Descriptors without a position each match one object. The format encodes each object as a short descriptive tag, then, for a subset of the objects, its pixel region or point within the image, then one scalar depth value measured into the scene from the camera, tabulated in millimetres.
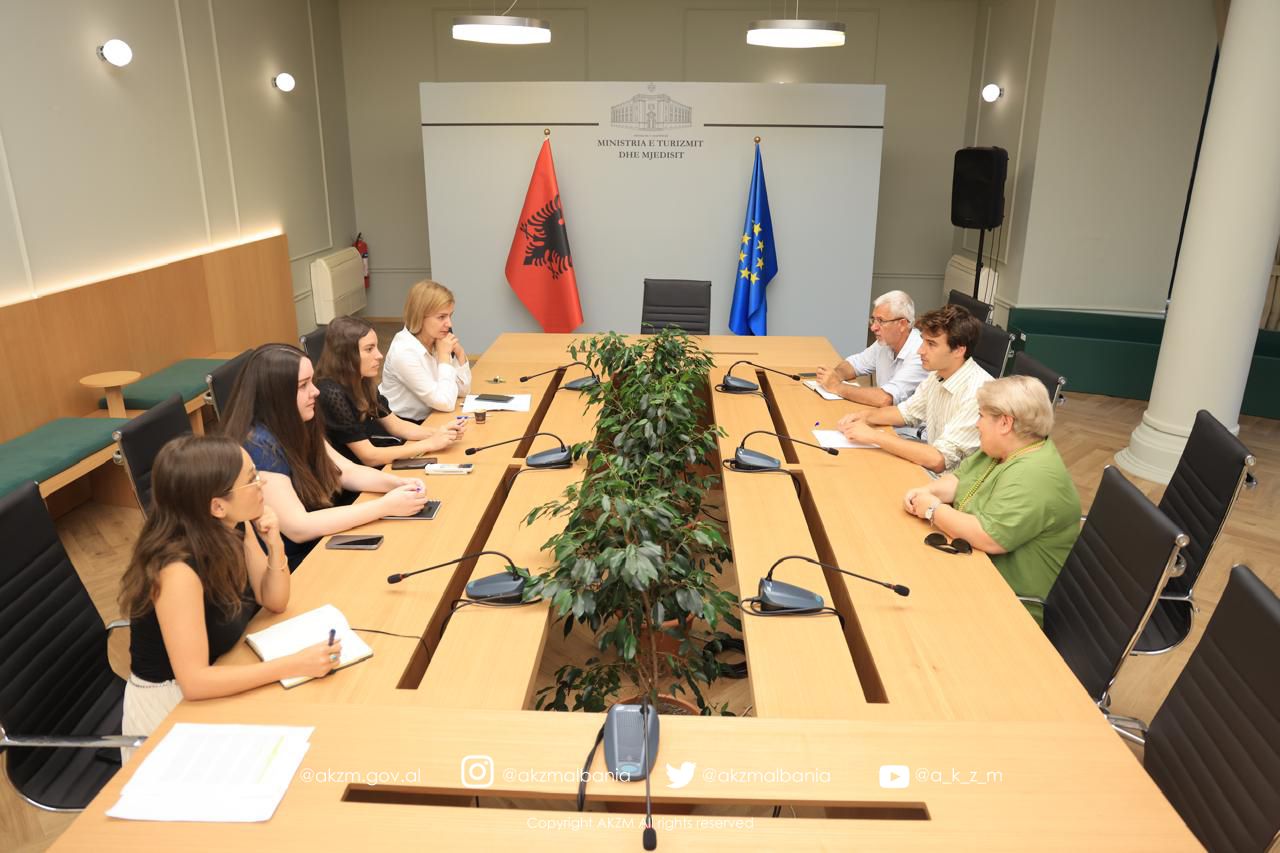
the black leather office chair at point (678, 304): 5768
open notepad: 2027
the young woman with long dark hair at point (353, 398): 3352
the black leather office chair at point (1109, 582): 2137
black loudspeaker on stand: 6434
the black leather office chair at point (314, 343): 4191
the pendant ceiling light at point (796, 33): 4551
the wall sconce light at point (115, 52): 4840
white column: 4520
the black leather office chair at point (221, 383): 3488
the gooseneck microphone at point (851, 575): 2291
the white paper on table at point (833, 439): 3525
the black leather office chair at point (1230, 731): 1604
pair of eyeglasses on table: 2590
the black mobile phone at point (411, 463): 3250
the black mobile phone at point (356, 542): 2572
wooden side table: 4434
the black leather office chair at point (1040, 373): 3607
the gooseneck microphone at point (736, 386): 4340
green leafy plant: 2033
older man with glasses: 4109
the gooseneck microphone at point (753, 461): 3201
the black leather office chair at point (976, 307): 4949
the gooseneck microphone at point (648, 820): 1473
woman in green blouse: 2537
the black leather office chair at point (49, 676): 1922
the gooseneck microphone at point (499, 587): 2246
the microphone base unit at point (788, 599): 2246
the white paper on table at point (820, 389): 4207
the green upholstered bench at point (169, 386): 4727
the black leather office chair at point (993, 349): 4215
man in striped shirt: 3342
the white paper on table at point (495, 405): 3926
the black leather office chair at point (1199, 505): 2566
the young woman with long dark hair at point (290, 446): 2598
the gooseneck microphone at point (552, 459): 3172
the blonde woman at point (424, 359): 3848
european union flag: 6867
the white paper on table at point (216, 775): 1550
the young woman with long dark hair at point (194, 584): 1852
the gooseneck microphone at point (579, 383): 4053
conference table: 1529
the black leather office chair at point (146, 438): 2652
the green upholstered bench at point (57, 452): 3672
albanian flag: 6863
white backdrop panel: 6820
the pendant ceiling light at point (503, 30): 4410
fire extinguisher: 8547
